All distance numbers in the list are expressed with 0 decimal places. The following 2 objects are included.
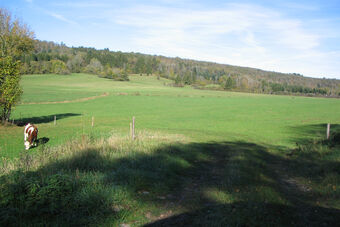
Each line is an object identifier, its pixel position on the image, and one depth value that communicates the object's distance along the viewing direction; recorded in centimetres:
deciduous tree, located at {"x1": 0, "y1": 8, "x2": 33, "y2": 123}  2156
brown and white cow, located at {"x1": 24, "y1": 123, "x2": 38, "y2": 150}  1515
